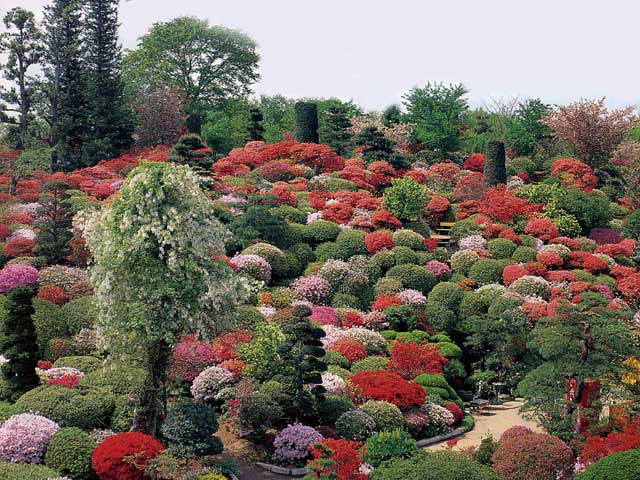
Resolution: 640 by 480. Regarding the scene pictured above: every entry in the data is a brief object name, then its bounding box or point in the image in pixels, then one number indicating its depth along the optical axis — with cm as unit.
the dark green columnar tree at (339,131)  4147
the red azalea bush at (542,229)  2863
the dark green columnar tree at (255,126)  4400
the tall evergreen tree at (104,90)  3778
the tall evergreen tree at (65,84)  3616
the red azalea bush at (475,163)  3938
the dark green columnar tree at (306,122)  4062
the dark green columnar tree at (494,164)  3428
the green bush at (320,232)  2636
